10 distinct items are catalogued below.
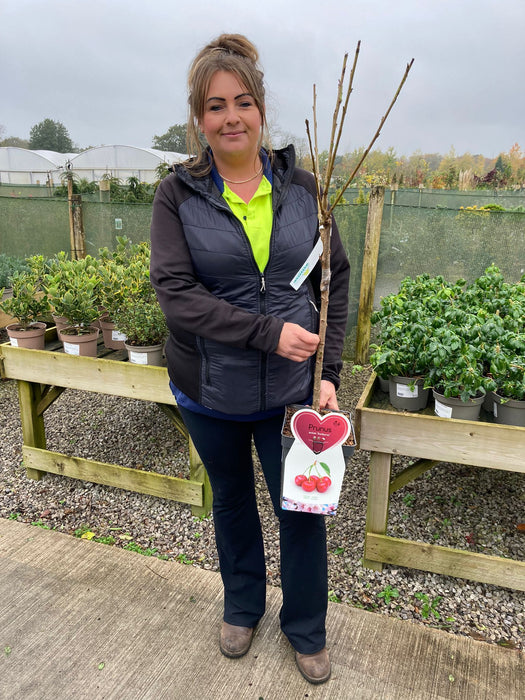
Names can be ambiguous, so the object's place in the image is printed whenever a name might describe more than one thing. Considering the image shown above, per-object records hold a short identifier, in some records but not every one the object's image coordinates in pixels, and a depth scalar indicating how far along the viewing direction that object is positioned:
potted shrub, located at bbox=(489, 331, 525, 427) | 1.98
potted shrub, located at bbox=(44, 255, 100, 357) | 2.73
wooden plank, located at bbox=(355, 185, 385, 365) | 4.38
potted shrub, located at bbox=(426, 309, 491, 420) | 1.95
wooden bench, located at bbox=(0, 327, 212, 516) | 2.59
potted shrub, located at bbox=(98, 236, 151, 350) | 2.92
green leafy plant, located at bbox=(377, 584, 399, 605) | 2.13
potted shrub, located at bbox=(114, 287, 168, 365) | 2.62
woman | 1.37
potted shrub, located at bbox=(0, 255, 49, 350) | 2.83
